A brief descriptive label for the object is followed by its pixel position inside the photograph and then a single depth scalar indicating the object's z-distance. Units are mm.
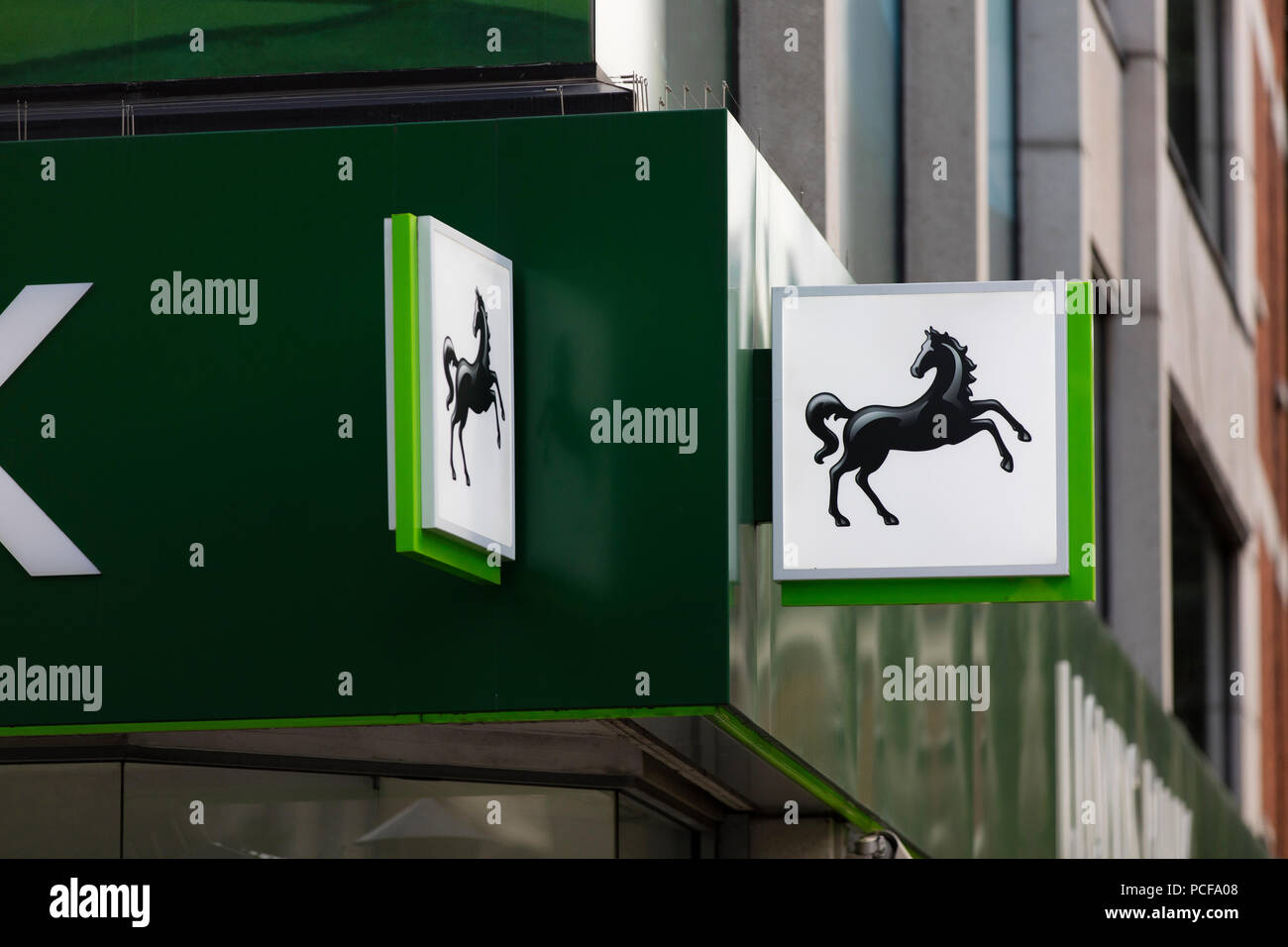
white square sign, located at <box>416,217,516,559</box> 10906
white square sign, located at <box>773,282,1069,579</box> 12180
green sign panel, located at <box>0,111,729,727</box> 11711
